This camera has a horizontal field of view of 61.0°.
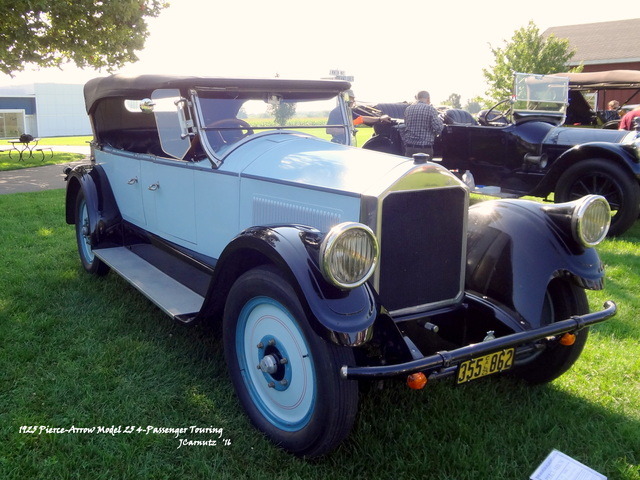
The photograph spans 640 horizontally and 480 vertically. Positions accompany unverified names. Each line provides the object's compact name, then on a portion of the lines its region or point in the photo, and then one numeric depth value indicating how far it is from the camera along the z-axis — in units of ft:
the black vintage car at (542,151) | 21.67
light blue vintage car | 7.33
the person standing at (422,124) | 25.44
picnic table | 53.42
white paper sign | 7.63
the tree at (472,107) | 186.68
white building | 115.85
